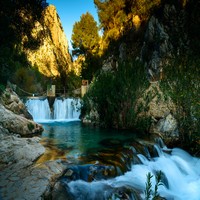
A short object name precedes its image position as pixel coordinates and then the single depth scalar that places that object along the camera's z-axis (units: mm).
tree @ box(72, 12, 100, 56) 38750
